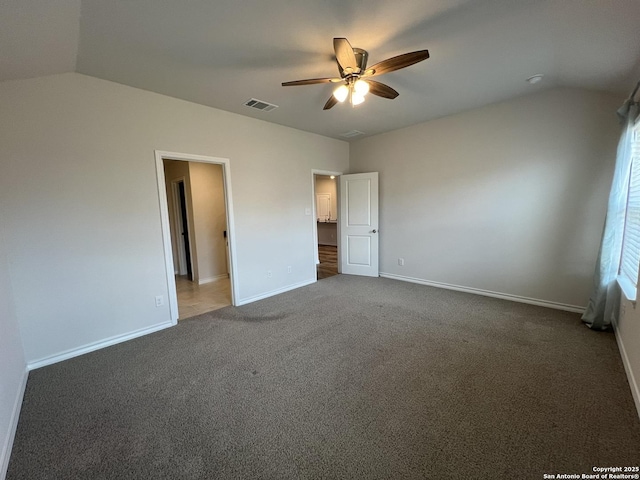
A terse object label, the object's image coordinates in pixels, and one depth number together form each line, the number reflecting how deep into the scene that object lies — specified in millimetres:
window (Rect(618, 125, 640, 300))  2256
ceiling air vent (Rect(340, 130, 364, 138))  4509
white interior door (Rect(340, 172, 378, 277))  4840
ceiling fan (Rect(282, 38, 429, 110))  1781
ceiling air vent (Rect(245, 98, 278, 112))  3121
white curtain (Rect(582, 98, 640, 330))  2385
